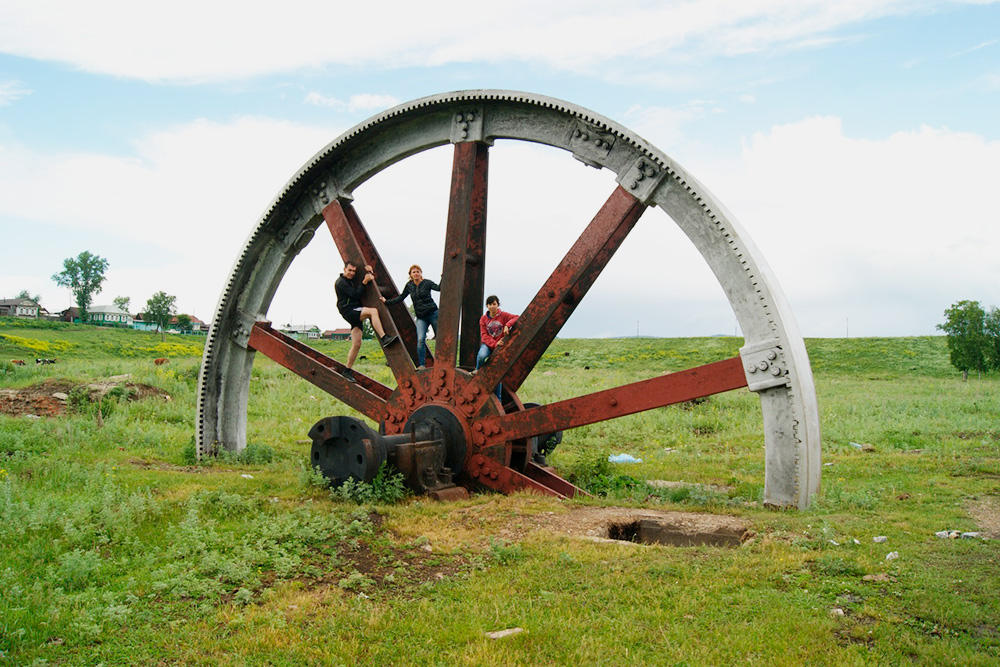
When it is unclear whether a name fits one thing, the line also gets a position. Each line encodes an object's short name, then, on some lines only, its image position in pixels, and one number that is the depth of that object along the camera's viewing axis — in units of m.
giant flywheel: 7.08
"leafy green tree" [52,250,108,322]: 77.00
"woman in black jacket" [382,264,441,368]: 9.48
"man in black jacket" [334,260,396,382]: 9.24
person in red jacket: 9.03
